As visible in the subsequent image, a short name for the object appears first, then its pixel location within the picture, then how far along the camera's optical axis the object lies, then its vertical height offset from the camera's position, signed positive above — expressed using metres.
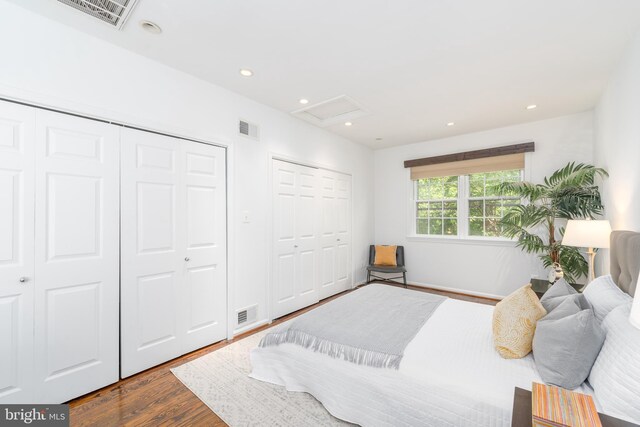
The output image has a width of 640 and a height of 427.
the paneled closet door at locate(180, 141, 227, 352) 2.61 -0.32
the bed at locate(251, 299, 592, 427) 1.33 -0.90
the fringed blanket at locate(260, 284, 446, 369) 1.71 -0.79
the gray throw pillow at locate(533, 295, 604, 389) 1.27 -0.62
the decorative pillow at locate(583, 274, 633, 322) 1.53 -0.47
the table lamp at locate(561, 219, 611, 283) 2.38 -0.16
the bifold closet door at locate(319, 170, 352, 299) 4.20 -0.30
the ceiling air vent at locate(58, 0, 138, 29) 1.74 +1.31
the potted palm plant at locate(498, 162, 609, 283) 3.20 +0.05
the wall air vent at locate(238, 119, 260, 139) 3.05 +0.94
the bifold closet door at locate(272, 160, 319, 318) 3.47 -0.31
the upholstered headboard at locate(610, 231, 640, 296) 1.56 -0.27
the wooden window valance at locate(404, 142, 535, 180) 3.98 +0.82
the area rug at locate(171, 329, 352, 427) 1.76 -1.29
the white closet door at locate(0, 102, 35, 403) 1.72 -0.25
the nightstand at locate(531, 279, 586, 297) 2.76 -0.76
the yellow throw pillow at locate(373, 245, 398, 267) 4.71 -0.71
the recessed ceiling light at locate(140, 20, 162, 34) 1.93 +1.31
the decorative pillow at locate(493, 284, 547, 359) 1.55 -0.63
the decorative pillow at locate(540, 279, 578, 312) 1.70 -0.51
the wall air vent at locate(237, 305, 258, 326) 3.02 -1.12
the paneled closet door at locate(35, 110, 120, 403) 1.86 -0.30
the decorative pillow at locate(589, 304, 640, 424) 1.03 -0.62
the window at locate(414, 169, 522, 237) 4.22 +0.17
